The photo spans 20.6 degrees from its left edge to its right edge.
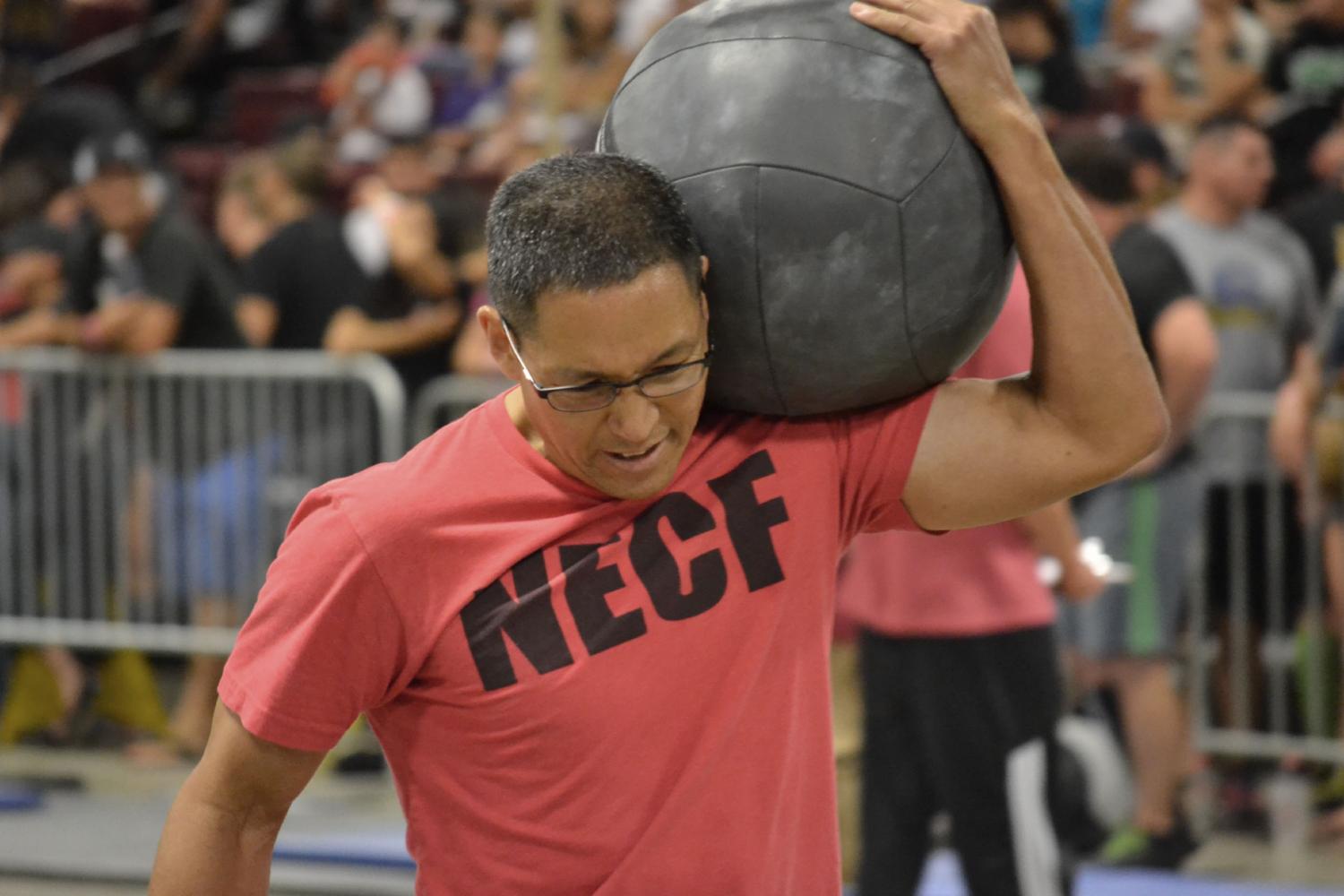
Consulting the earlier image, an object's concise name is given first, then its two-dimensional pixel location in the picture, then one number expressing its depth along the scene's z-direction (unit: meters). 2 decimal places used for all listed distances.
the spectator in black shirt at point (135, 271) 12.06
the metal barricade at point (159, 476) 11.90
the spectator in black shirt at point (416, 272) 12.15
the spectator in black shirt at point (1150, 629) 9.98
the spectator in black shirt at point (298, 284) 12.42
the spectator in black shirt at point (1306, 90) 12.49
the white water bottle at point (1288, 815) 10.36
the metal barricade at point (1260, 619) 10.33
